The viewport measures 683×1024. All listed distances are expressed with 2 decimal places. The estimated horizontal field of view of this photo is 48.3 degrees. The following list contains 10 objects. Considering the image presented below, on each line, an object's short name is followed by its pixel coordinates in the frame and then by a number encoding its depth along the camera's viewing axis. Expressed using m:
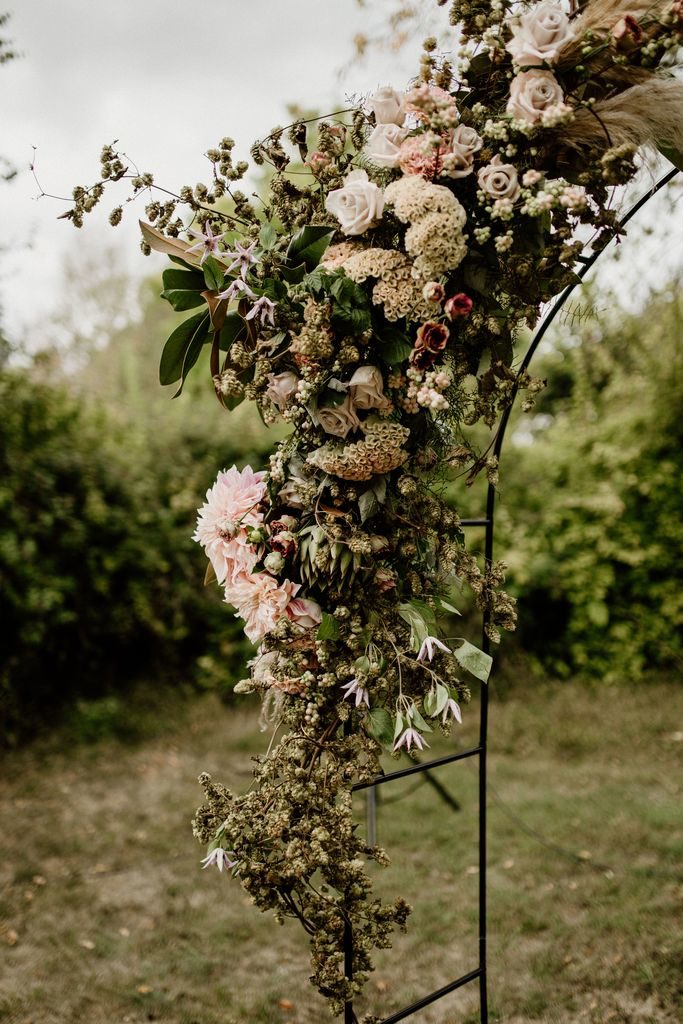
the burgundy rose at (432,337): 1.52
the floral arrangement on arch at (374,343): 1.52
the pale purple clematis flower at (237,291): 1.60
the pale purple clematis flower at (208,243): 1.64
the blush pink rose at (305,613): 1.64
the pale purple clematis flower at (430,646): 1.59
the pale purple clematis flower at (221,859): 1.60
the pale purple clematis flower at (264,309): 1.59
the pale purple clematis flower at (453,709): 1.61
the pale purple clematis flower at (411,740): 1.55
